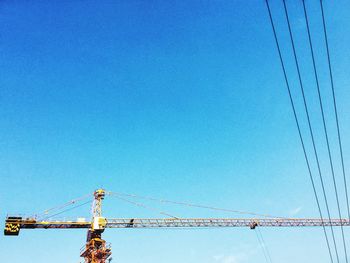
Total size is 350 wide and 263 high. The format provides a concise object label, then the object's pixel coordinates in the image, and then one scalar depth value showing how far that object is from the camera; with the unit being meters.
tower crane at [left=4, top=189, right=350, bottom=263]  53.38
